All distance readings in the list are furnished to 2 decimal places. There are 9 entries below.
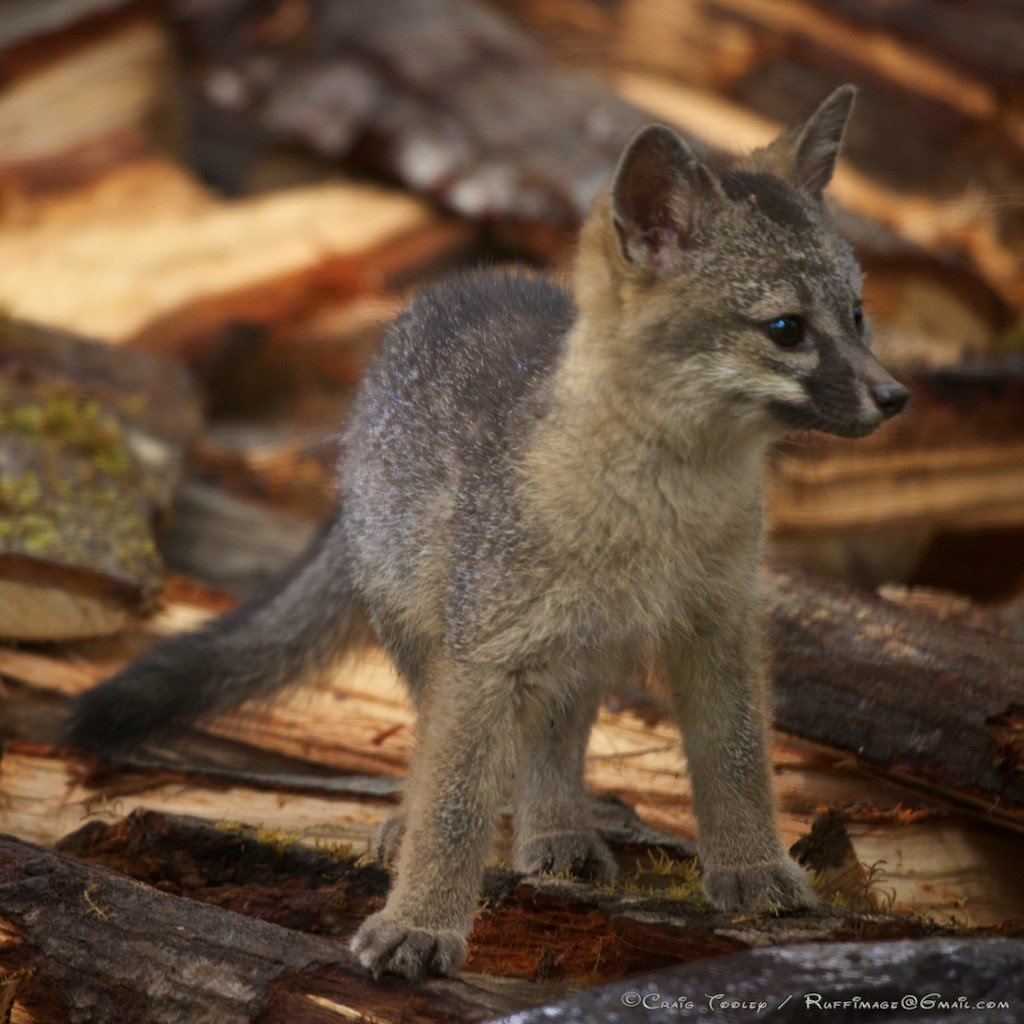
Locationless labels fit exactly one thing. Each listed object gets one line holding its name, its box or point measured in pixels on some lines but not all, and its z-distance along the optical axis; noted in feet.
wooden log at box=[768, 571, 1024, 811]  26.30
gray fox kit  23.56
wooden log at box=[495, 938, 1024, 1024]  19.01
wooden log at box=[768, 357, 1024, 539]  45.83
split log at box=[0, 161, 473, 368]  57.11
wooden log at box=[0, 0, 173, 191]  60.64
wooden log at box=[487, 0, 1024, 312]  61.67
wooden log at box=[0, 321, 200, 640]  33.96
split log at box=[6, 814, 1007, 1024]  21.68
